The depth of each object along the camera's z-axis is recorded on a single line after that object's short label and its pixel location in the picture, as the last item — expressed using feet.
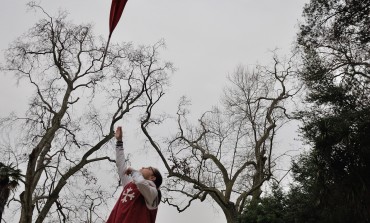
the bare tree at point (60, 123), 47.44
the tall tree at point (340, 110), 34.99
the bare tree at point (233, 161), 55.62
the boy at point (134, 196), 10.34
